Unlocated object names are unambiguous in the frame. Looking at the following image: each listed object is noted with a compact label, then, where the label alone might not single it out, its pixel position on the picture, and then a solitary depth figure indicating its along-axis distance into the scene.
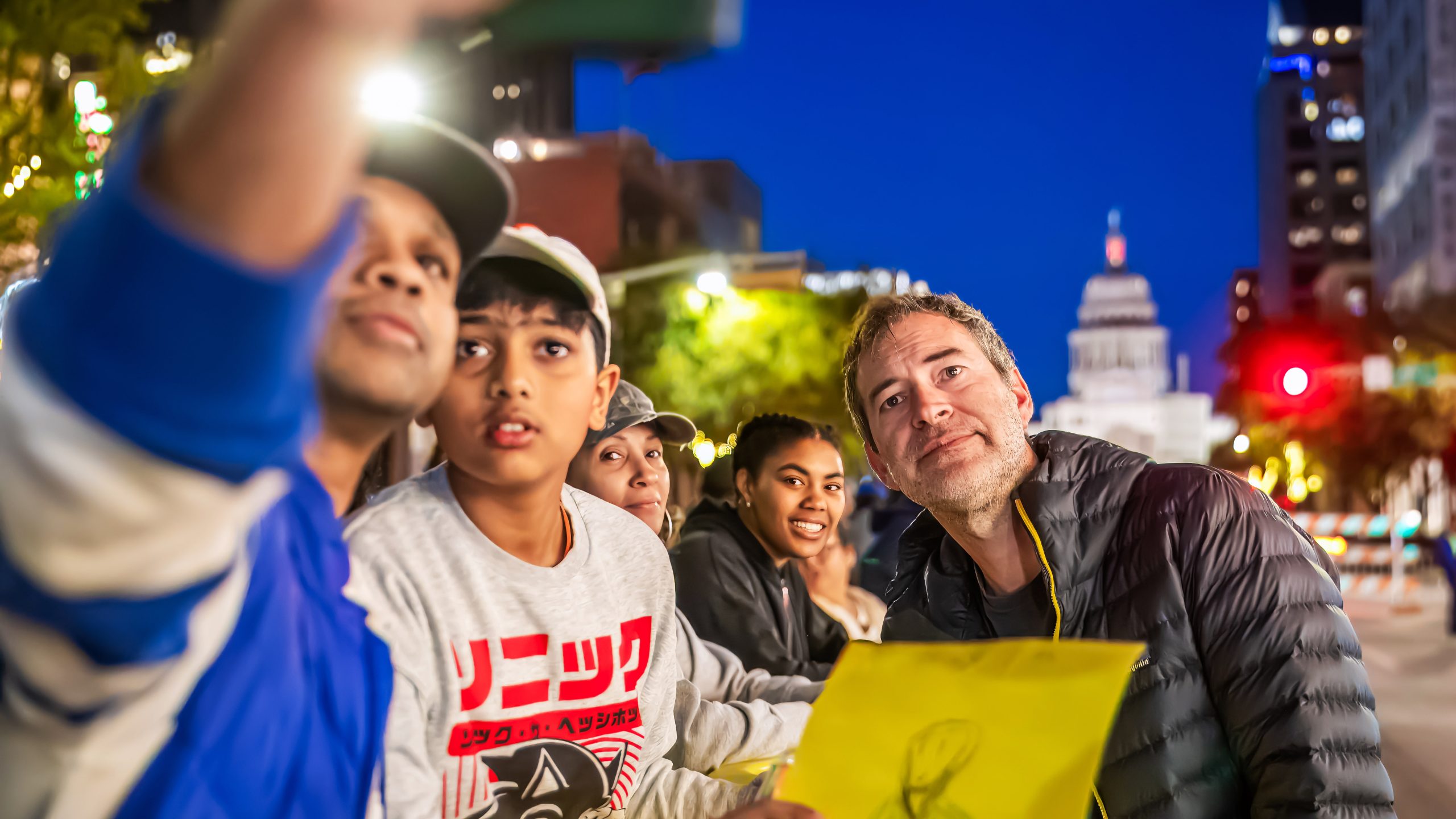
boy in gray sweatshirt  1.32
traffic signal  16.36
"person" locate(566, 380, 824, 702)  1.87
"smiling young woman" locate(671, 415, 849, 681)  3.49
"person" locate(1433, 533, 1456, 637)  13.98
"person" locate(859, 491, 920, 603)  5.77
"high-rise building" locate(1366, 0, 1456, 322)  45.53
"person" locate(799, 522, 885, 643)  5.24
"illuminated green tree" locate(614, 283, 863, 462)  12.50
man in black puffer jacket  1.96
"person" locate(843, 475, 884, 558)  8.30
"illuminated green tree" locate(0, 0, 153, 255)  5.13
